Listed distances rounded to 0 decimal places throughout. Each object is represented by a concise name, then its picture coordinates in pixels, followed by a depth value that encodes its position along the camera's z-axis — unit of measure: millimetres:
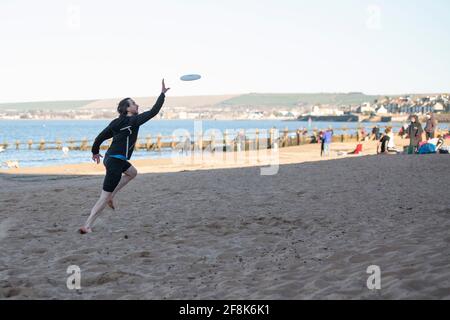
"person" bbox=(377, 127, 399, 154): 23453
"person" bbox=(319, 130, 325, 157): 30556
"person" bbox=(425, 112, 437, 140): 20853
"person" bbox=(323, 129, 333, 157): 30375
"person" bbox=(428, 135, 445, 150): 21297
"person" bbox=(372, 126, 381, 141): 44031
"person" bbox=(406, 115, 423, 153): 20506
